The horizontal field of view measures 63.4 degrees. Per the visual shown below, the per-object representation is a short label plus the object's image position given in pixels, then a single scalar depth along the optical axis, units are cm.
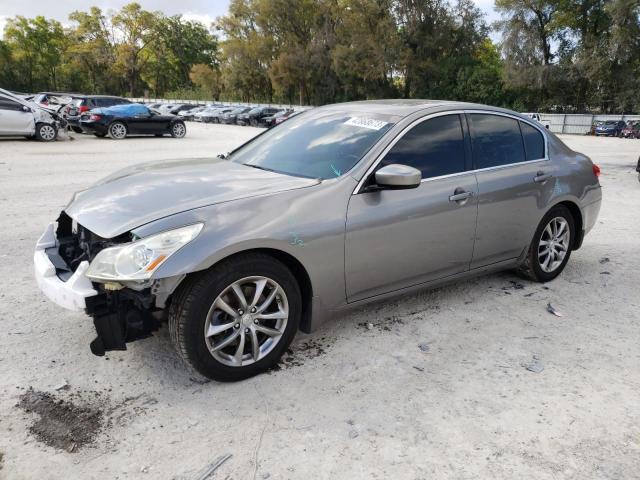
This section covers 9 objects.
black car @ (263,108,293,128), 3780
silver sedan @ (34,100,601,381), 285
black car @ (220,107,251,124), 4106
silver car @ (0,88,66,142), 1595
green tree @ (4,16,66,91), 7031
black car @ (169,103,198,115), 4412
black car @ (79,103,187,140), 1909
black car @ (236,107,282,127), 4034
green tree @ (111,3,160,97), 7531
